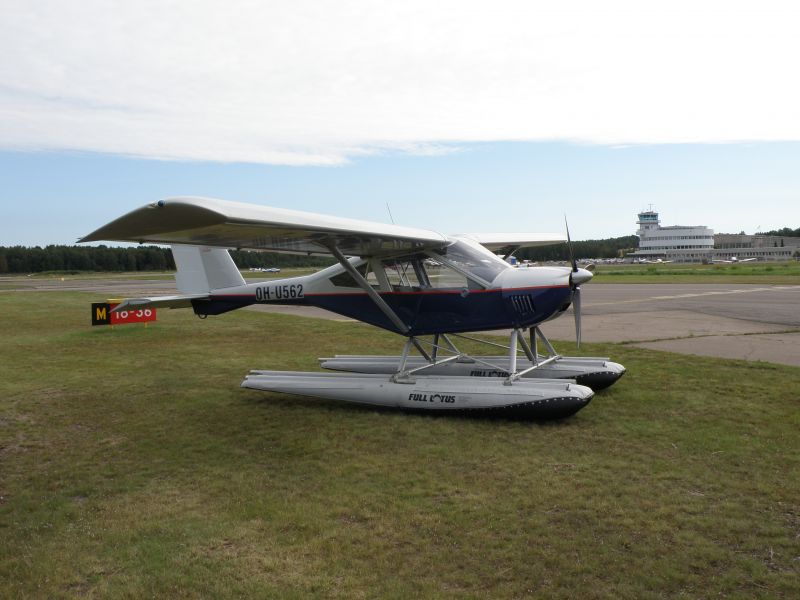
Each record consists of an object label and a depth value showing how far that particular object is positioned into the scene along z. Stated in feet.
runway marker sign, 63.05
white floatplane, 24.44
